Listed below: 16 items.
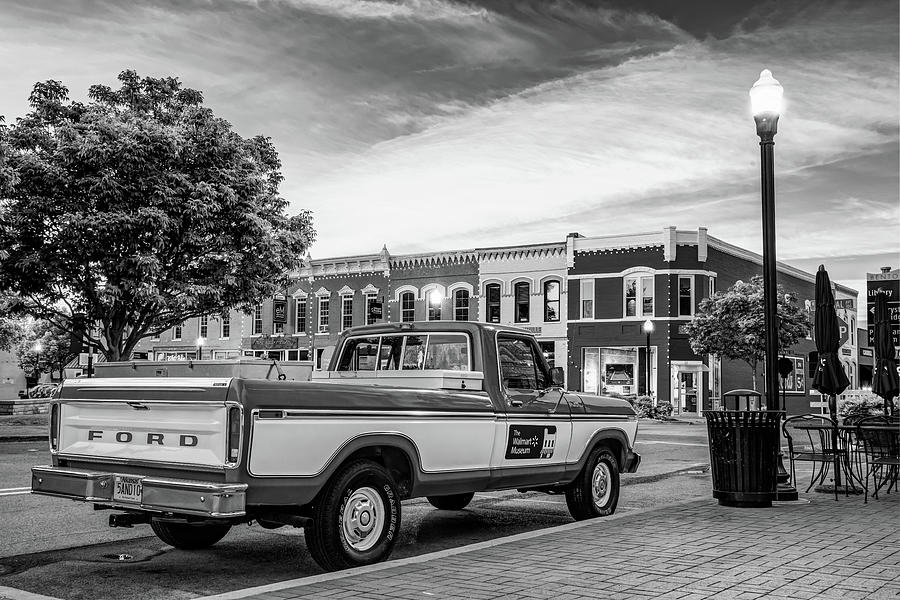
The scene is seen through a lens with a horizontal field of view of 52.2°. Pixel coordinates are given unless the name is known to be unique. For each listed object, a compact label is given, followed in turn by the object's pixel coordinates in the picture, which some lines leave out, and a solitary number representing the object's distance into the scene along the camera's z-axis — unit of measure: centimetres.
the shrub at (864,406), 2302
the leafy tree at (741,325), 3725
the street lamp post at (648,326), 3788
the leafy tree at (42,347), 6588
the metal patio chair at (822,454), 1149
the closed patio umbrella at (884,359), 1571
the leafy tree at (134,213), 2256
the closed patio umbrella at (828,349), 1368
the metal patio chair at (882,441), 1126
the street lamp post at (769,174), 1111
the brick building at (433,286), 4731
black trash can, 1016
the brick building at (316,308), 4975
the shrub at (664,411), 3745
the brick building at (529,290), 4497
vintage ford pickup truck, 629
